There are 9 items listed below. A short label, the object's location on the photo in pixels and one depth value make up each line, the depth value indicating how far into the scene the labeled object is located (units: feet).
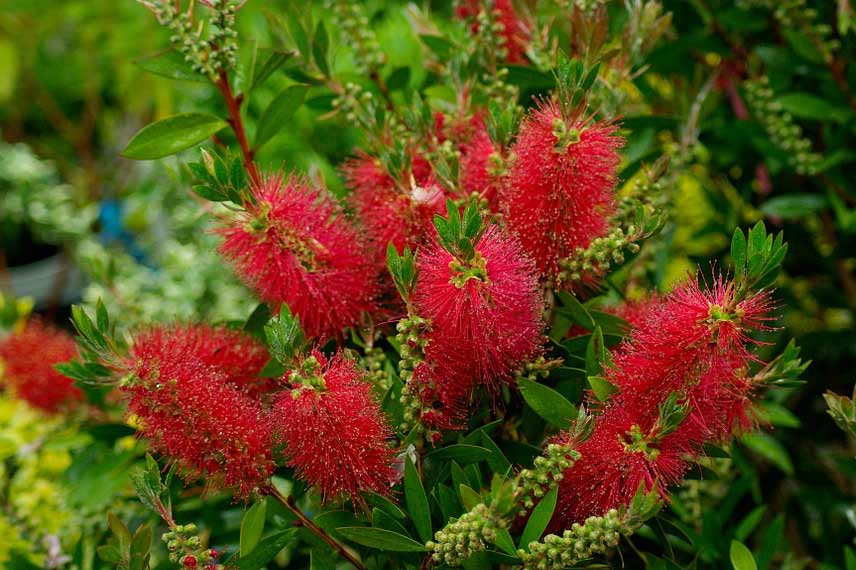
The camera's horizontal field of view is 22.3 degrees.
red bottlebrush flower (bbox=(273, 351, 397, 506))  3.03
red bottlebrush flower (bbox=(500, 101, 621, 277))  3.10
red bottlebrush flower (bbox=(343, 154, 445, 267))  3.26
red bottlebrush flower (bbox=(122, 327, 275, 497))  3.11
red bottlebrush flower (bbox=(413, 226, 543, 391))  3.02
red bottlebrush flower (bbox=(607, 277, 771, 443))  3.00
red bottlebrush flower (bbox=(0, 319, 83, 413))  3.81
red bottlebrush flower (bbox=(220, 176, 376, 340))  3.20
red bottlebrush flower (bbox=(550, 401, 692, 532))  3.05
